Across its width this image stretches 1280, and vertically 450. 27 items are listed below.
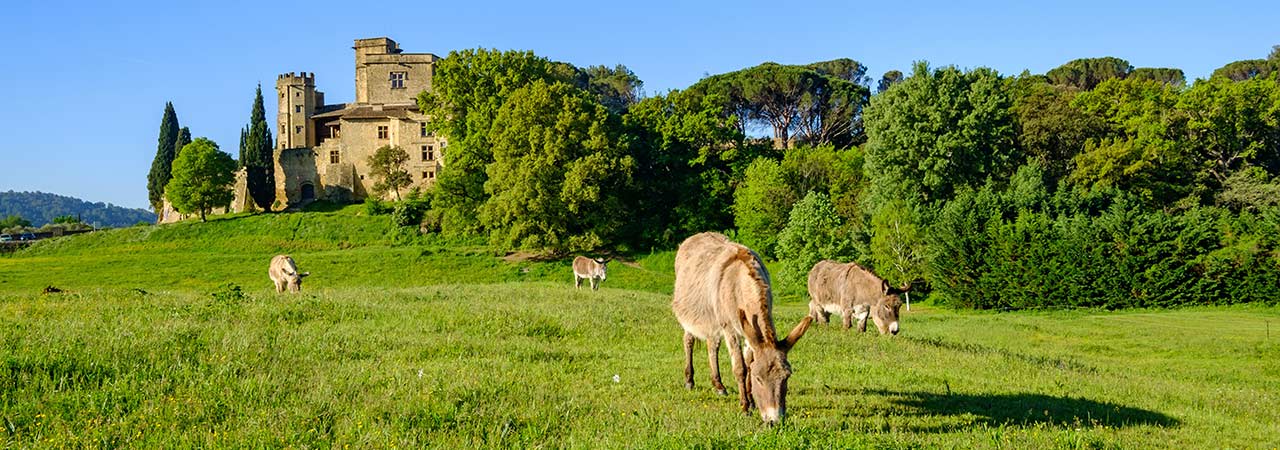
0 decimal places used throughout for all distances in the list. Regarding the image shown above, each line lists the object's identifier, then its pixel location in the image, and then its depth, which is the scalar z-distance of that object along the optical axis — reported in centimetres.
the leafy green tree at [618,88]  11525
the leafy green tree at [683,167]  6900
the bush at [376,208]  8162
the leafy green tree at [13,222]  11988
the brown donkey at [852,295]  2147
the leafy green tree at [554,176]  6291
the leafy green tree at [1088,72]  9638
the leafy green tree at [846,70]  11119
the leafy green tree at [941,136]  5319
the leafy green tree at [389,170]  8750
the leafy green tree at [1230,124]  5959
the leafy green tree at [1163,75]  9524
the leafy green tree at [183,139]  10369
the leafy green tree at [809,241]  5162
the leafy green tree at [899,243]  4950
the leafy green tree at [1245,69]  8884
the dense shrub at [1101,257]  4288
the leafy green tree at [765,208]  6178
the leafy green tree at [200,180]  8344
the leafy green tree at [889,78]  10975
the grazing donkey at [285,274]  3141
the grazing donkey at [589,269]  4216
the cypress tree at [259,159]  9531
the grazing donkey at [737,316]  1000
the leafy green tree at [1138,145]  5450
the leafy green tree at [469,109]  6869
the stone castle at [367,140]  9312
